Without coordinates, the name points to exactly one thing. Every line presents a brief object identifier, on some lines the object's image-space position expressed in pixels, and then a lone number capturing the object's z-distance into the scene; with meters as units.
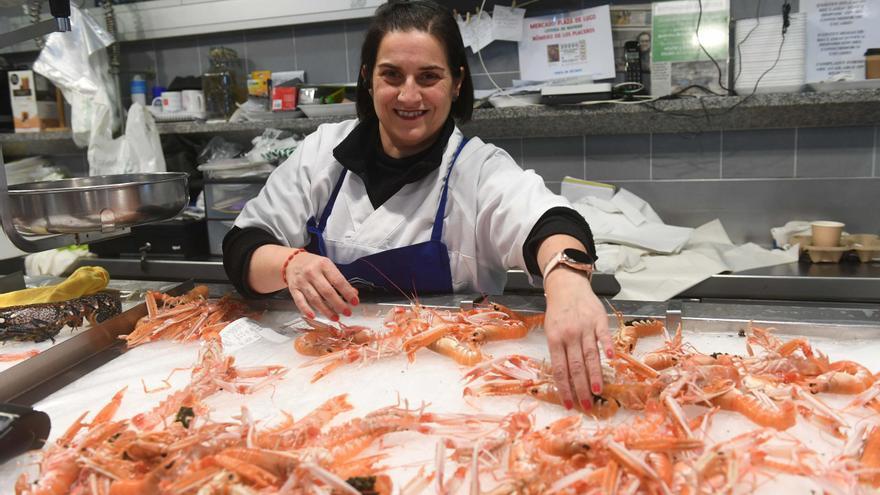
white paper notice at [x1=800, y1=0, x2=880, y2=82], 2.90
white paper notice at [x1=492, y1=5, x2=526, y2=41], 3.30
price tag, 1.54
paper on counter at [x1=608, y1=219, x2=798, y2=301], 2.63
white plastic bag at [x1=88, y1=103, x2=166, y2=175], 3.56
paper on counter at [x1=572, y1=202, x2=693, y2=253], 2.89
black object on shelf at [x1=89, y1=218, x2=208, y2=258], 3.51
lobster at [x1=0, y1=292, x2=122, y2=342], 1.46
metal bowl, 1.32
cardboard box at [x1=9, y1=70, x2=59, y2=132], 3.95
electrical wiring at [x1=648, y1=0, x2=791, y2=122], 2.92
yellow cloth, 1.57
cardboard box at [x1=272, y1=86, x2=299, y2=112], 3.37
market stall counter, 0.92
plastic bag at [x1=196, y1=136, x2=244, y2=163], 3.72
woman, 1.76
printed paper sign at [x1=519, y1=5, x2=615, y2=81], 3.21
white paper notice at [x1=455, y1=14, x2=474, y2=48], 3.36
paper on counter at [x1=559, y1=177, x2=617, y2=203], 3.28
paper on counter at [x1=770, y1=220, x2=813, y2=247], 3.00
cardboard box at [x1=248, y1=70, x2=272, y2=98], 3.54
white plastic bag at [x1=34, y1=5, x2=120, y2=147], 3.59
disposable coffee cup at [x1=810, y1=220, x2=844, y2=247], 2.75
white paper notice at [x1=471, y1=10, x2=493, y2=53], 3.33
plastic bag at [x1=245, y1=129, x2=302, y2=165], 3.32
